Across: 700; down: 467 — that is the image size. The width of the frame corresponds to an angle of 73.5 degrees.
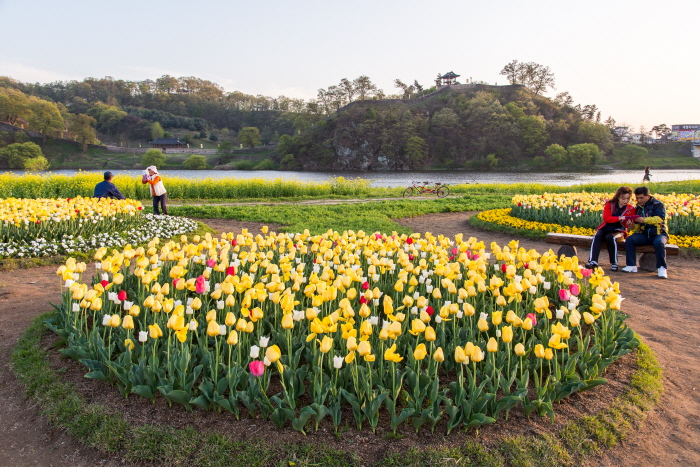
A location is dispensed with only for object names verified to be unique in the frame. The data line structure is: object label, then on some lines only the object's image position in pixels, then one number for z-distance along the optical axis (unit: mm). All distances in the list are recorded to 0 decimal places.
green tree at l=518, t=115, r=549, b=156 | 87000
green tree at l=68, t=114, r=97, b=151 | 91250
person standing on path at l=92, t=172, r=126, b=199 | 11148
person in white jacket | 12352
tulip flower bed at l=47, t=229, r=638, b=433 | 3043
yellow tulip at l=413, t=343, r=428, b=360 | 2910
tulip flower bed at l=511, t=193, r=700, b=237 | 9609
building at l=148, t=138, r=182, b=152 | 106688
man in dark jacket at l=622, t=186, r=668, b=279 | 7196
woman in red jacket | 7578
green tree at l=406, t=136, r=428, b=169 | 91562
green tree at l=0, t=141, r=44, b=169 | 71125
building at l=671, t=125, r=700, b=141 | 133050
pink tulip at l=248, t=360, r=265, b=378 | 2633
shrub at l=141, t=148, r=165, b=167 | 81125
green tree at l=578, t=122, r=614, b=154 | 87394
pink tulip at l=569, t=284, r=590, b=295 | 3906
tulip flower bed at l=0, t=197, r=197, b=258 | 7699
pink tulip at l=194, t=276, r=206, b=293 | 3831
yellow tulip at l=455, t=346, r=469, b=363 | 2943
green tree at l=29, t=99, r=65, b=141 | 89812
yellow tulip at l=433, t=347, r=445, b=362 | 3041
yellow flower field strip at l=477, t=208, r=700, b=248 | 8805
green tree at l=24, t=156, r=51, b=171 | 61300
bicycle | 22344
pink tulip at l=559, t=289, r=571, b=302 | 3836
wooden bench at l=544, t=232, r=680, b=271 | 7488
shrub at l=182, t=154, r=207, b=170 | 84438
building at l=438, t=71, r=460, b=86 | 124331
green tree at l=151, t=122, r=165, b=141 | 111875
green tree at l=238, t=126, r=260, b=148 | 109312
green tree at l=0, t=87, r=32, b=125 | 93375
